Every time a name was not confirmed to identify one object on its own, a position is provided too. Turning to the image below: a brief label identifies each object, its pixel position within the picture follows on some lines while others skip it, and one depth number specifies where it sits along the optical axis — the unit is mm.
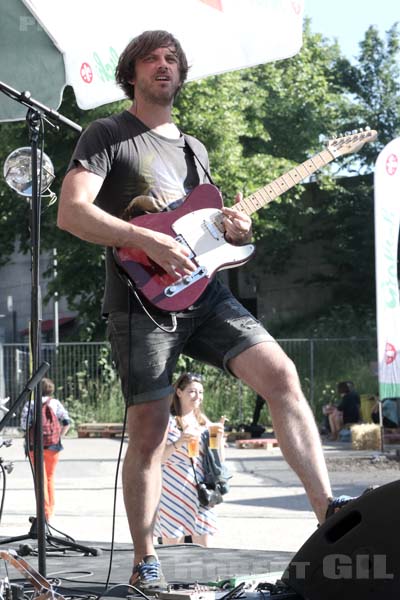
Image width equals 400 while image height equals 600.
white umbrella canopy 5207
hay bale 18758
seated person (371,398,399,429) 18031
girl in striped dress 7238
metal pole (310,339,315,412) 24391
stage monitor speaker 3021
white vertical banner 14695
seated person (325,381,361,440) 21938
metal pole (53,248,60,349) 25683
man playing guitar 3963
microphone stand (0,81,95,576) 4148
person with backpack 10094
